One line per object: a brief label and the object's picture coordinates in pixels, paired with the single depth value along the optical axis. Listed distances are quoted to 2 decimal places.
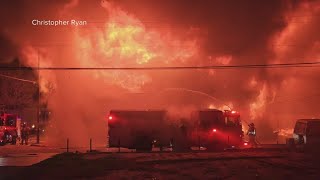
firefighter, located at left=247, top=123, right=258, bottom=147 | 32.72
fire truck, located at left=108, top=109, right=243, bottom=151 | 32.06
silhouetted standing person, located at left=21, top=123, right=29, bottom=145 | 42.62
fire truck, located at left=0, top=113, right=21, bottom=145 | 38.88
